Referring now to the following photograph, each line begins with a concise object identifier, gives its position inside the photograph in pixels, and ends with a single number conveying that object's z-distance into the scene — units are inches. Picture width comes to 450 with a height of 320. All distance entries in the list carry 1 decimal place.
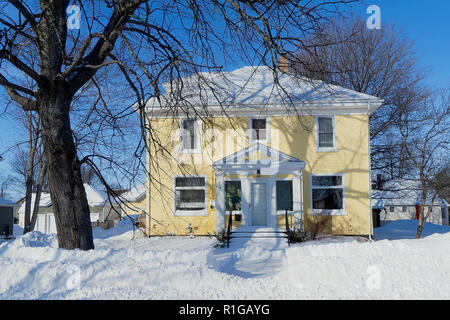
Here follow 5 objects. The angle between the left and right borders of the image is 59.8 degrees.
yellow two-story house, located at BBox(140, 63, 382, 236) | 629.6
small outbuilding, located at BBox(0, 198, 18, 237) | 1204.8
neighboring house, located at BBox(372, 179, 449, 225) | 1674.3
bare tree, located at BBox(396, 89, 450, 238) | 740.6
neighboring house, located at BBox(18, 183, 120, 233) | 1569.9
